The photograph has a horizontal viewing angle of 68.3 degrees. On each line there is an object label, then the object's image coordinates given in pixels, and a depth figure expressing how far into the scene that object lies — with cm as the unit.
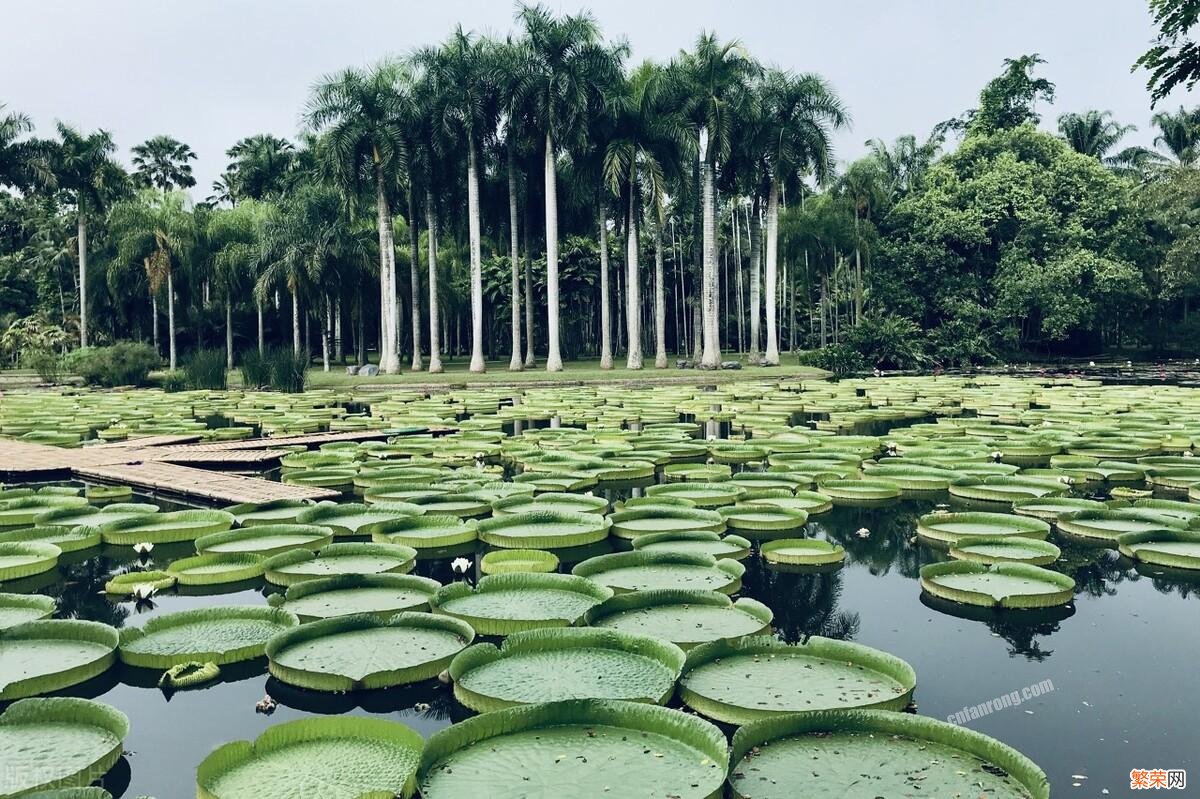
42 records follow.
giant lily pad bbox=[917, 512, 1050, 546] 621
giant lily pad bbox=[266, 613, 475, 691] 390
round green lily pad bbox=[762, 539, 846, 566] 600
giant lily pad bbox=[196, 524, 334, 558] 618
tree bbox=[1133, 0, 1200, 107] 1519
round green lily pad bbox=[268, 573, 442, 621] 482
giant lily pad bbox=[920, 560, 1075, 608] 501
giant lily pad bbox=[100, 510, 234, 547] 668
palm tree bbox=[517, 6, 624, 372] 2998
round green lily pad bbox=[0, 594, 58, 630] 477
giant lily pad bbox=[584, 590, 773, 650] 439
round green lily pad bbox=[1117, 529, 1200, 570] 564
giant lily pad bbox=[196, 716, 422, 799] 285
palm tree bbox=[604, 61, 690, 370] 3058
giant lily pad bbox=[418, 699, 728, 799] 282
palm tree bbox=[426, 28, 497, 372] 3030
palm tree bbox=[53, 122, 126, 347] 3822
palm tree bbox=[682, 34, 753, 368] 3112
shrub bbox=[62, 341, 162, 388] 3036
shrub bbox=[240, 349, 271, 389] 2680
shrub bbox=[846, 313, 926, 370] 3575
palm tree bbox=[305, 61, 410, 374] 3044
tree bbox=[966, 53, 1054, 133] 4175
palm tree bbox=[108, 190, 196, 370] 3825
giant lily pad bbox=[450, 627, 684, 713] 360
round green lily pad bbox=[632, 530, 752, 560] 599
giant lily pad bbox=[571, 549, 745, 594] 528
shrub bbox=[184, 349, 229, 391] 2695
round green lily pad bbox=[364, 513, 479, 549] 646
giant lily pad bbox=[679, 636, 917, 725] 348
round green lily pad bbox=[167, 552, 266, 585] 557
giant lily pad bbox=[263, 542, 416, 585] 555
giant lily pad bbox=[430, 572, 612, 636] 455
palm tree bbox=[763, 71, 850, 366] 3222
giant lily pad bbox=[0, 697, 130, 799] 293
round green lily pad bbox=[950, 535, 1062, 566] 575
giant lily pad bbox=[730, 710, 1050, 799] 280
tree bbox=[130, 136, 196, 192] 5944
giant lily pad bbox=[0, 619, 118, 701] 385
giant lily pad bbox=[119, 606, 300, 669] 420
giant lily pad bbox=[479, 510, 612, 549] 638
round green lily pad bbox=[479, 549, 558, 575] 557
